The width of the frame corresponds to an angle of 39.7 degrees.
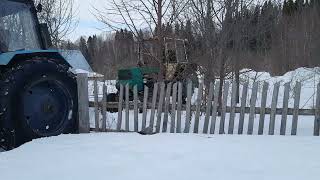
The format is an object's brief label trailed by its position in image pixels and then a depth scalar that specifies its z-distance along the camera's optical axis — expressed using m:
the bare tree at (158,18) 9.54
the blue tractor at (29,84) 6.46
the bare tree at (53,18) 12.91
